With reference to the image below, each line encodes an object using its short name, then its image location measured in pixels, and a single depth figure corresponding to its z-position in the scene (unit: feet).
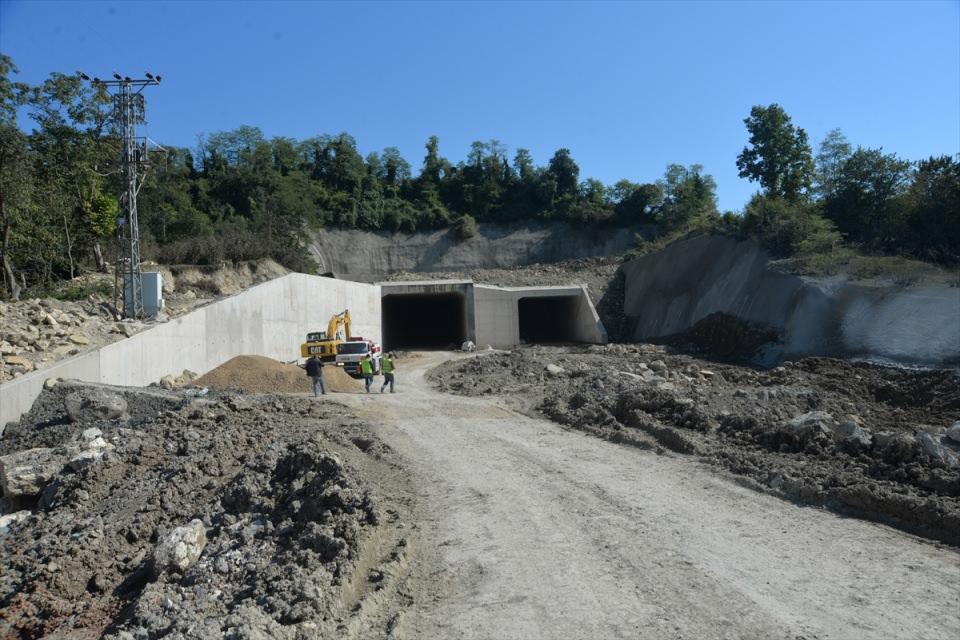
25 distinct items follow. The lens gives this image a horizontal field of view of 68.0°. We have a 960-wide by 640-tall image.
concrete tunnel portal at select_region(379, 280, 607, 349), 129.49
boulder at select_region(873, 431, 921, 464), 31.50
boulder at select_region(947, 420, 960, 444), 34.62
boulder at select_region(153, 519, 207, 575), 26.45
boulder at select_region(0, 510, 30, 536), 38.59
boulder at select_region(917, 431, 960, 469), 30.22
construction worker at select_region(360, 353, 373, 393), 71.82
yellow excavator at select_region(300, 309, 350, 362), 85.92
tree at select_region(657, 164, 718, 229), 203.10
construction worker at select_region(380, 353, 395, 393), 70.54
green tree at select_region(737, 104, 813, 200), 132.87
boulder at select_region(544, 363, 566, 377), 74.42
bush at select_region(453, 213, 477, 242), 212.64
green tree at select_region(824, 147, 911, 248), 99.91
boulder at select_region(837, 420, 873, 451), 34.25
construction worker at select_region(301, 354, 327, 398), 66.18
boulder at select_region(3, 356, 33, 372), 55.01
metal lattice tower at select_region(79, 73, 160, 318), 73.77
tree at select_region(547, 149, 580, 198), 222.48
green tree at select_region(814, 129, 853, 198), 126.41
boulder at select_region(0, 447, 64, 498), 40.81
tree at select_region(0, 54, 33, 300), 77.97
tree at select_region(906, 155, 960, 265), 83.87
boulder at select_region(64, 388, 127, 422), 49.39
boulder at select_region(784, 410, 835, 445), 36.37
